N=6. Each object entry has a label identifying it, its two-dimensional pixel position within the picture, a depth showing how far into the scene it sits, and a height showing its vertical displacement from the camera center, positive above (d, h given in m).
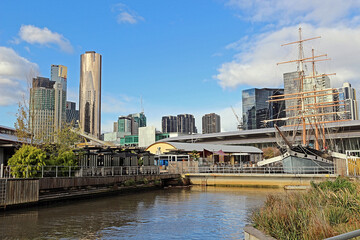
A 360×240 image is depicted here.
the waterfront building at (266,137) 82.50 +6.24
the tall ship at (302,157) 47.53 +0.11
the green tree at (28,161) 25.53 +0.11
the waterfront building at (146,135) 177.75 +13.26
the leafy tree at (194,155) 55.62 +0.80
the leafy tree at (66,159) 29.62 +0.26
